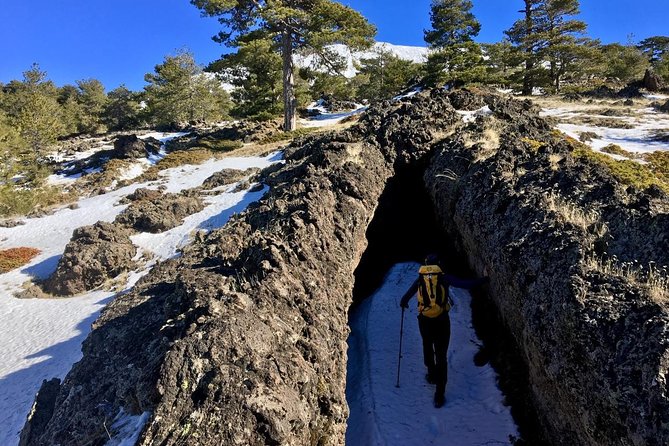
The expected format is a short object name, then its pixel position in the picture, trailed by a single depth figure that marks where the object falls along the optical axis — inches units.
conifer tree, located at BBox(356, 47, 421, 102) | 1885.2
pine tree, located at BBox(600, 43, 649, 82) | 1874.6
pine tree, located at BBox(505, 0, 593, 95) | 1480.1
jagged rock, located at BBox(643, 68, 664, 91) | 1325.0
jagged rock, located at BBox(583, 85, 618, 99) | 1334.9
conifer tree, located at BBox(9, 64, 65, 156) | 1371.8
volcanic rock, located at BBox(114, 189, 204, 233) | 773.3
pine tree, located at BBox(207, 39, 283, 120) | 1427.2
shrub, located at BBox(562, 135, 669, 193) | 386.6
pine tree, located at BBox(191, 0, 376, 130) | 1086.4
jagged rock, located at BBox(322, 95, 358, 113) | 2019.1
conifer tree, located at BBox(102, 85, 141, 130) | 2276.1
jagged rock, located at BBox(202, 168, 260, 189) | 960.3
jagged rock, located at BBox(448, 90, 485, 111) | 703.1
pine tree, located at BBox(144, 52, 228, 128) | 1916.8
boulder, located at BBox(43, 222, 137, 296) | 636.1
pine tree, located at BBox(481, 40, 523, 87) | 1474.2
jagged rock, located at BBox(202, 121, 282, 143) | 1419.8
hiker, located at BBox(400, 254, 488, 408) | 277.6
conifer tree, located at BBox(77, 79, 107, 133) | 2261.3
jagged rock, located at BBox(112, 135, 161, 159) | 1283.2
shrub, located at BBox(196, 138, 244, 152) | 1325.0
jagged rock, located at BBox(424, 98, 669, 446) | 145.7
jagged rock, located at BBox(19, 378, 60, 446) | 264.0
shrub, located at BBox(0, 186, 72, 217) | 1002.7
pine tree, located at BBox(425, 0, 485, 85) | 1460.4
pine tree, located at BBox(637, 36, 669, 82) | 2211.6
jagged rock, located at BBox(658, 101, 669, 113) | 1012.7
